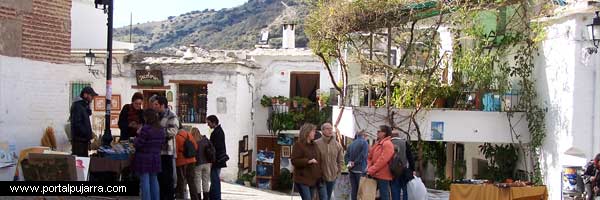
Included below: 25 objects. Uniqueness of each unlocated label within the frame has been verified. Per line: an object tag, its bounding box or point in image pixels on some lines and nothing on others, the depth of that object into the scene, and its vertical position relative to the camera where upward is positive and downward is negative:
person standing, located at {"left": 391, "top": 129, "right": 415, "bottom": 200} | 10.91 -1.13
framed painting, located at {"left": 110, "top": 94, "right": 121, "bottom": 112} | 22.72 -0.42
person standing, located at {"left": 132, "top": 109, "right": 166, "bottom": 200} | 9.11 -0.77
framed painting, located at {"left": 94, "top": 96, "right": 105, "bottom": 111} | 22.16 -0.47
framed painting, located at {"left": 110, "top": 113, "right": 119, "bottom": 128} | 21.89 -0.97
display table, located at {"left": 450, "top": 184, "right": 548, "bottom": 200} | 10.74 -1.44
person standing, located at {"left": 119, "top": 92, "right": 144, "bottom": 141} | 10.93 -0.44
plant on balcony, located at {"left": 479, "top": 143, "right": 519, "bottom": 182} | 15.52 -1.44
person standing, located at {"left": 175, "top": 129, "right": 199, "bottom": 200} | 10.57 -1.12
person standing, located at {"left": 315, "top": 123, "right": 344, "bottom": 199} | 10.39 -0.91
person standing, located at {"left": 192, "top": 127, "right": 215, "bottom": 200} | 11.05 -1.09
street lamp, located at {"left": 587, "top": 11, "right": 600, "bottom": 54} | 11.92 +1.08
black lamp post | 11.66 +0.42
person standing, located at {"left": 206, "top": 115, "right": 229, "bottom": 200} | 11.19 -1.00
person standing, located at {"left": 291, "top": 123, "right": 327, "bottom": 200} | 10.14 -0.98
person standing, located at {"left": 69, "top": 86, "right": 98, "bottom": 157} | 10.46 -0.49
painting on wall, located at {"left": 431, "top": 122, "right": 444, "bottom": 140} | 15.30 -0.75
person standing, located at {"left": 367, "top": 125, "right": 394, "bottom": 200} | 10.81 -1.02
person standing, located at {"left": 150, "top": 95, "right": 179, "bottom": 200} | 9.74 -0.79
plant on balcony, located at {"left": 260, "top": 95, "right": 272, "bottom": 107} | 24.88 -0.35
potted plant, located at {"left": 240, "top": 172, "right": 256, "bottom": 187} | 23.22 -2.79
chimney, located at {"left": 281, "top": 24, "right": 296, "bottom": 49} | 27.55 +2.09
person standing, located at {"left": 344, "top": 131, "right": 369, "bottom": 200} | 11.80 -1.10
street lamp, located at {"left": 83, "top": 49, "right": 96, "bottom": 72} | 19.06 +0.78
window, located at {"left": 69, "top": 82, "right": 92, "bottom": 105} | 22.23 +0.06
